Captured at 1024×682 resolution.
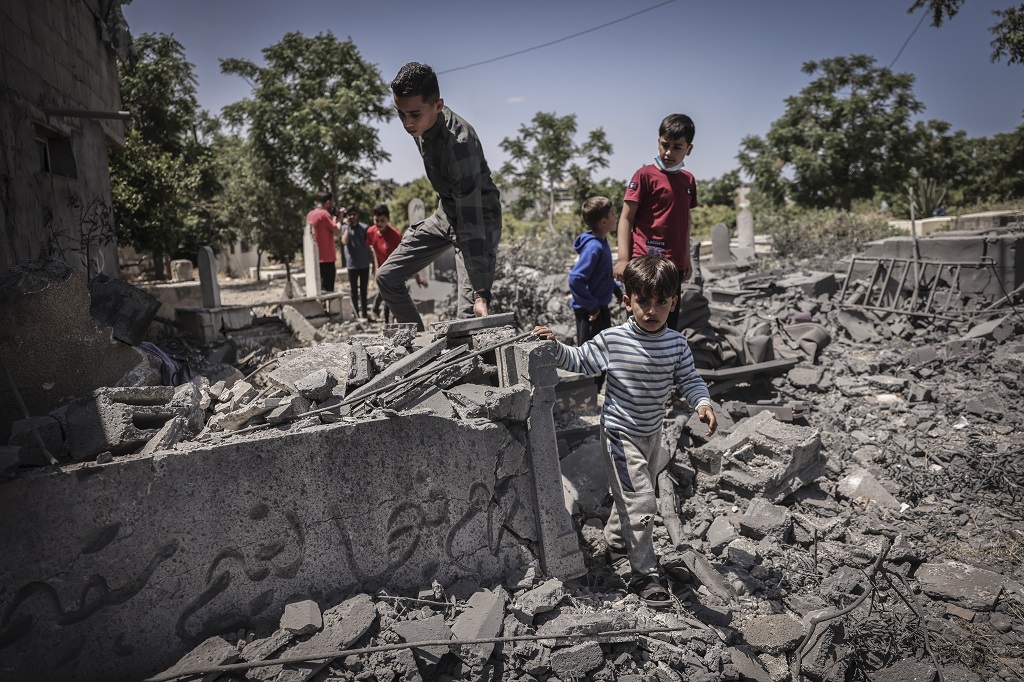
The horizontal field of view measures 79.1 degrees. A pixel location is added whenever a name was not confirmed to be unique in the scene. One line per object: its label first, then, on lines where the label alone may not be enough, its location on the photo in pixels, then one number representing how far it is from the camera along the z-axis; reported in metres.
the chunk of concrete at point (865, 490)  4.18
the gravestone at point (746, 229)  17.72
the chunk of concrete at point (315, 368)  2.82
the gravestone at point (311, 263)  12.65
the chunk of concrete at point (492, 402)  2.88
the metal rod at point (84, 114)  5.66
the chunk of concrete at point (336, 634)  2.39
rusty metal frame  7.95
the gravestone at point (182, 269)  20.30
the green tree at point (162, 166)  14.53
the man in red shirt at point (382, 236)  8.90
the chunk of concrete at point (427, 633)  2.49
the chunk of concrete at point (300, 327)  7.82
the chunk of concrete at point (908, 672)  2.75
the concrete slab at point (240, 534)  2.32
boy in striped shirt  3.02
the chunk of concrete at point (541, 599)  2.75
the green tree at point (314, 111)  19.42
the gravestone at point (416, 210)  11.84
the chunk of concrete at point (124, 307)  4.26
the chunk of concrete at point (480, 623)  2.53
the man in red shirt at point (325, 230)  10.05
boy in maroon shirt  4.32
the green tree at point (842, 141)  29.89
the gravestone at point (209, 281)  8.54
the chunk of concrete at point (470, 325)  3.37
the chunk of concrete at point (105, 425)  2.49
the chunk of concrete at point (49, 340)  2.79
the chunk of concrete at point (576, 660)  2.55
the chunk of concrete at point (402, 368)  2.93
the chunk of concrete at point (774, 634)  2.93
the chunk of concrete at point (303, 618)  2.53
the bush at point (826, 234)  15.98
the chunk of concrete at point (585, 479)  3.64
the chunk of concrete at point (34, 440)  2.41
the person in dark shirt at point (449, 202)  3.55
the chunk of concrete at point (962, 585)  3.22
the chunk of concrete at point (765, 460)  4.05
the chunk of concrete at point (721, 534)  3.60
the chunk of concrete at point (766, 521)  3.68
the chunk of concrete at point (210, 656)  2.39
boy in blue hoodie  4.86
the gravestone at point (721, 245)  14.96
